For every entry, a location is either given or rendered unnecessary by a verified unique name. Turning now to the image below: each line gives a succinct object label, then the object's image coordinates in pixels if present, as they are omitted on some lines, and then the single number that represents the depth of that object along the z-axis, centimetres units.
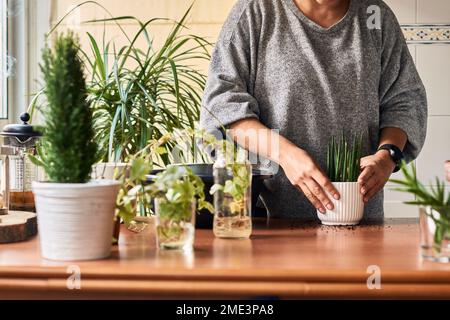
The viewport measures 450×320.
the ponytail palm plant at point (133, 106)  233
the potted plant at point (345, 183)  150
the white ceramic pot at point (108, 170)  129
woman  180
